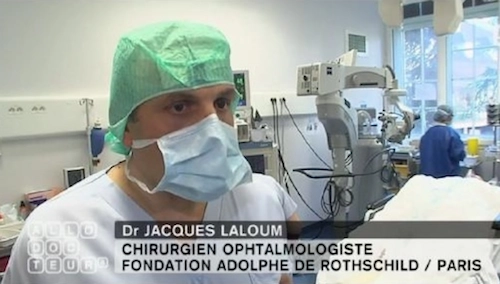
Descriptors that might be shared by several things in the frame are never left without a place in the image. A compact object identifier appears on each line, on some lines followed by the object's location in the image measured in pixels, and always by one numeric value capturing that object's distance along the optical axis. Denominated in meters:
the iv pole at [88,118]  3.32
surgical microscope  3.64
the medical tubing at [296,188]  4.47
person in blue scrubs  4.25
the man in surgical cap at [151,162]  0.95
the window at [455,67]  5.18
